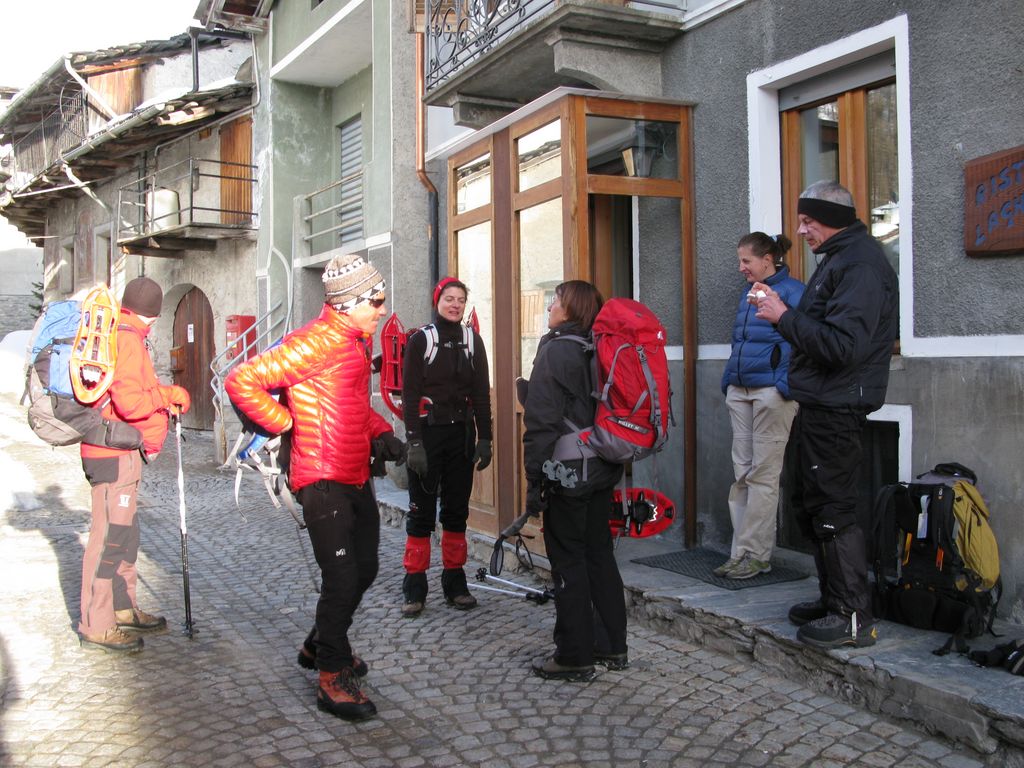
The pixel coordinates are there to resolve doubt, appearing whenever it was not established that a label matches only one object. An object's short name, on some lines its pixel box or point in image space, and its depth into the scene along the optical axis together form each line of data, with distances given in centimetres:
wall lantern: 645
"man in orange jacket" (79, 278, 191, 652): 488
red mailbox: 1443
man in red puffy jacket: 391
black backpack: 399
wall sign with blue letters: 433
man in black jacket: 388
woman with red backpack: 431
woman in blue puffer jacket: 524
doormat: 537
